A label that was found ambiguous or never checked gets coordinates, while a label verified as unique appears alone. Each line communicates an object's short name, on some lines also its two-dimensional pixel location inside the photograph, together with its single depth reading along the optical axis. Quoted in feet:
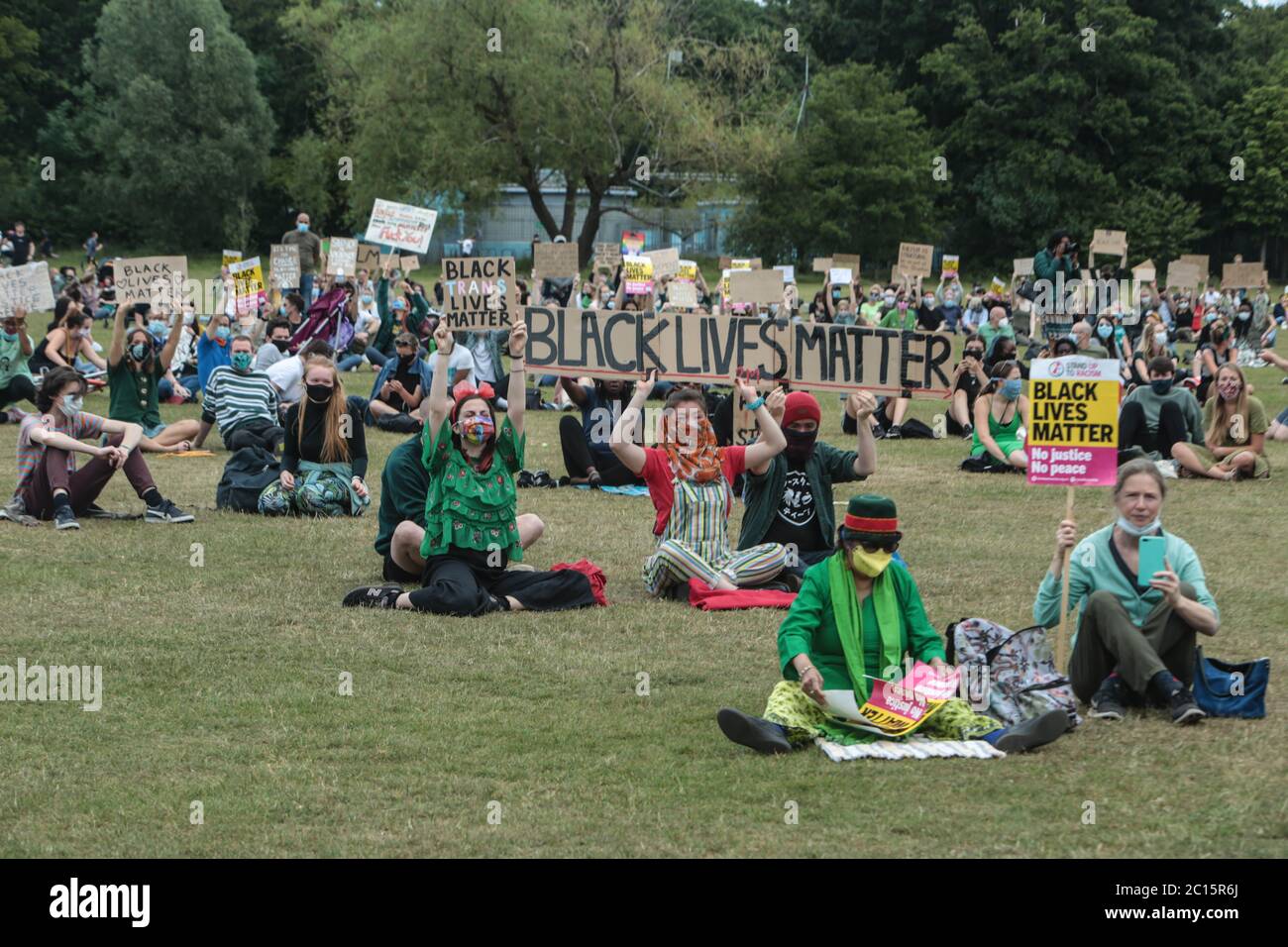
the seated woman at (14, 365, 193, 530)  43.37
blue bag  25.84
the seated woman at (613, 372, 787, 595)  35.50
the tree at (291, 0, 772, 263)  171.32
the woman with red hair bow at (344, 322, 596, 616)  33.42
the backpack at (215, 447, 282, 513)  46.55
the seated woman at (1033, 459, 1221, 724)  25.62
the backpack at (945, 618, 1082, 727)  25.23
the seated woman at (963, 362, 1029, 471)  56.90
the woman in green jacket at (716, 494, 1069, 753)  24.39
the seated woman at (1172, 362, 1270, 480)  55.32
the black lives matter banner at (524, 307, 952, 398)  35.53
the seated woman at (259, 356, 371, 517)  42.39
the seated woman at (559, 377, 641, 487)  53.67
